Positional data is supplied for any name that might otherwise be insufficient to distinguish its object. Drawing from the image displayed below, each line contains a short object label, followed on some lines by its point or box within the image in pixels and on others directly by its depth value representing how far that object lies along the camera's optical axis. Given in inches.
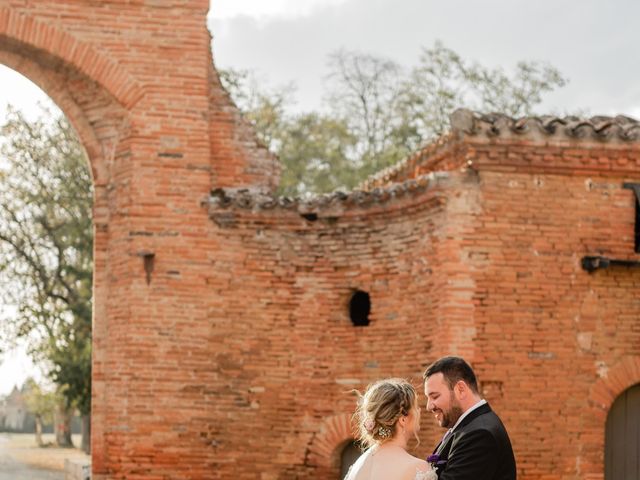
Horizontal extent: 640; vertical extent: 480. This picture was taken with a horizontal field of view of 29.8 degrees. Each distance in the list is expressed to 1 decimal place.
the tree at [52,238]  962.1
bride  204.2
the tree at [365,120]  1163.9
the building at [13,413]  2117.4
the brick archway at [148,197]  511.5
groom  204.2
